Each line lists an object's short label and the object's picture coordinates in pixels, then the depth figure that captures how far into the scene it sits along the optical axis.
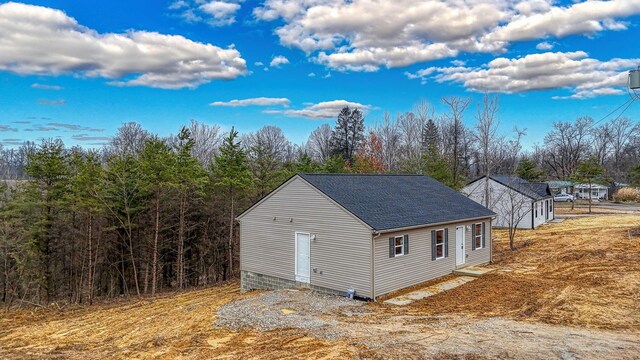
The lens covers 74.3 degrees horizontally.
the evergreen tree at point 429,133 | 44.63
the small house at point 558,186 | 56.44
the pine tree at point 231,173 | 22.50
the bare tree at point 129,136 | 43.38
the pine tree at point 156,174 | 19.02
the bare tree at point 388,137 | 47.47
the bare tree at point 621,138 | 66.25
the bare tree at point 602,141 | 66.81
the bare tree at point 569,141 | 63.88
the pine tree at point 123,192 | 19.41
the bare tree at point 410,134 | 44.19
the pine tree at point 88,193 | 18.25
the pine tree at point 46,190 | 19.06
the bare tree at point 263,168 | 25.56
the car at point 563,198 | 53.00
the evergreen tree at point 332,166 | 31.95
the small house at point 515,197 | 30.17
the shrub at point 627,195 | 48.66
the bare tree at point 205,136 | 48.31
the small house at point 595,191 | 56.34
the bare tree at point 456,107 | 36.73
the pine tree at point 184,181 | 20.27
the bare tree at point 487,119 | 32.66
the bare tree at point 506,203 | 29.97
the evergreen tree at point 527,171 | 44.00
